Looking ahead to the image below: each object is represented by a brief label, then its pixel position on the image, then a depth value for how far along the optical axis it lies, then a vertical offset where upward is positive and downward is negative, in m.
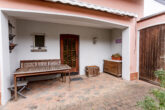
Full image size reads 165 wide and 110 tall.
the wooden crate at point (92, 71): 4.49 -0.96
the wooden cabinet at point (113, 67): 4.22 -0.78
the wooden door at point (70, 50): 4.44 +0.11
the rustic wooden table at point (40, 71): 2.38 -0.57
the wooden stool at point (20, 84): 2.41 -0.89
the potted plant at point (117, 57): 4.44 -0.26
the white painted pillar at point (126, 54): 3.74 -0.10
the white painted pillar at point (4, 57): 2.11 -0.12
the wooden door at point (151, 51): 3.11 +0.02
